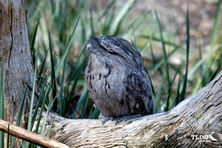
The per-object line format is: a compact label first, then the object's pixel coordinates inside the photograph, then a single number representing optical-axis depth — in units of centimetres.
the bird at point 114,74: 504
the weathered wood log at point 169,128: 439
